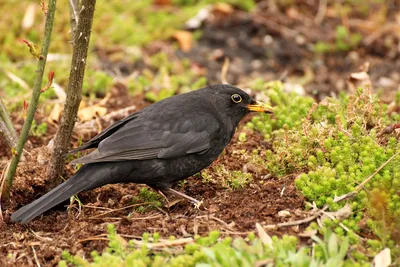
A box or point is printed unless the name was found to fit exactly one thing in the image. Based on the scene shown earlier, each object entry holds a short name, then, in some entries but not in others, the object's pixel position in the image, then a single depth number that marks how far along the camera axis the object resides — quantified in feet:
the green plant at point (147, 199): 31.45
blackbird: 29.86
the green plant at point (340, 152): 26.35
